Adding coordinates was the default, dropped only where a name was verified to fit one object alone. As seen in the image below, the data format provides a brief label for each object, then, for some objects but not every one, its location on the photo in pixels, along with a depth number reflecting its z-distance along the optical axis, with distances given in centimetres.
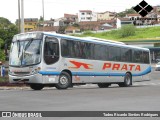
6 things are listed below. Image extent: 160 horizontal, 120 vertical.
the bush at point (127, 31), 12481
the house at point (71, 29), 17002
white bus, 2295
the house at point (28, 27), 17714
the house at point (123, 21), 17230
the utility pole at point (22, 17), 3606
